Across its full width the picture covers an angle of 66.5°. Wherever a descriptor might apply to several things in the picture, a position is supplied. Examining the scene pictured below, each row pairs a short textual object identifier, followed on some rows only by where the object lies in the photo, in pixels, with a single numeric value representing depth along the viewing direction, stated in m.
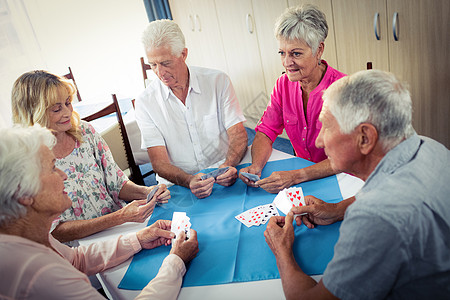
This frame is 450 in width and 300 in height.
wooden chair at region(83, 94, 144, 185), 2.45
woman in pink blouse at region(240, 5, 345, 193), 1.66
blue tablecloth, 1.18
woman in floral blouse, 1.62
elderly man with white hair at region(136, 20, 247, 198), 2.15
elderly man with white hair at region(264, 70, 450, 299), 0.84
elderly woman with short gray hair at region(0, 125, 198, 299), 0.98
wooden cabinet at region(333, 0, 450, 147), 2.31
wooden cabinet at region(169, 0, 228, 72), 4.60
